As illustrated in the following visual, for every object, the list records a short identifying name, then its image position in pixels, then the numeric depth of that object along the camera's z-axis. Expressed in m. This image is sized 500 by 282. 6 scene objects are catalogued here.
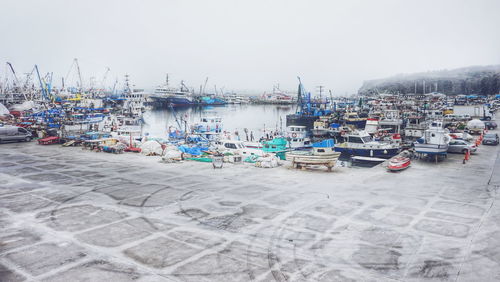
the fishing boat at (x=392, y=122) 44.66
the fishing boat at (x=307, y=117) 68.19
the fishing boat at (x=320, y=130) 47.31
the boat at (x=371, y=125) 43.26
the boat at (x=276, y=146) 30.52
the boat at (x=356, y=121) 56.71
